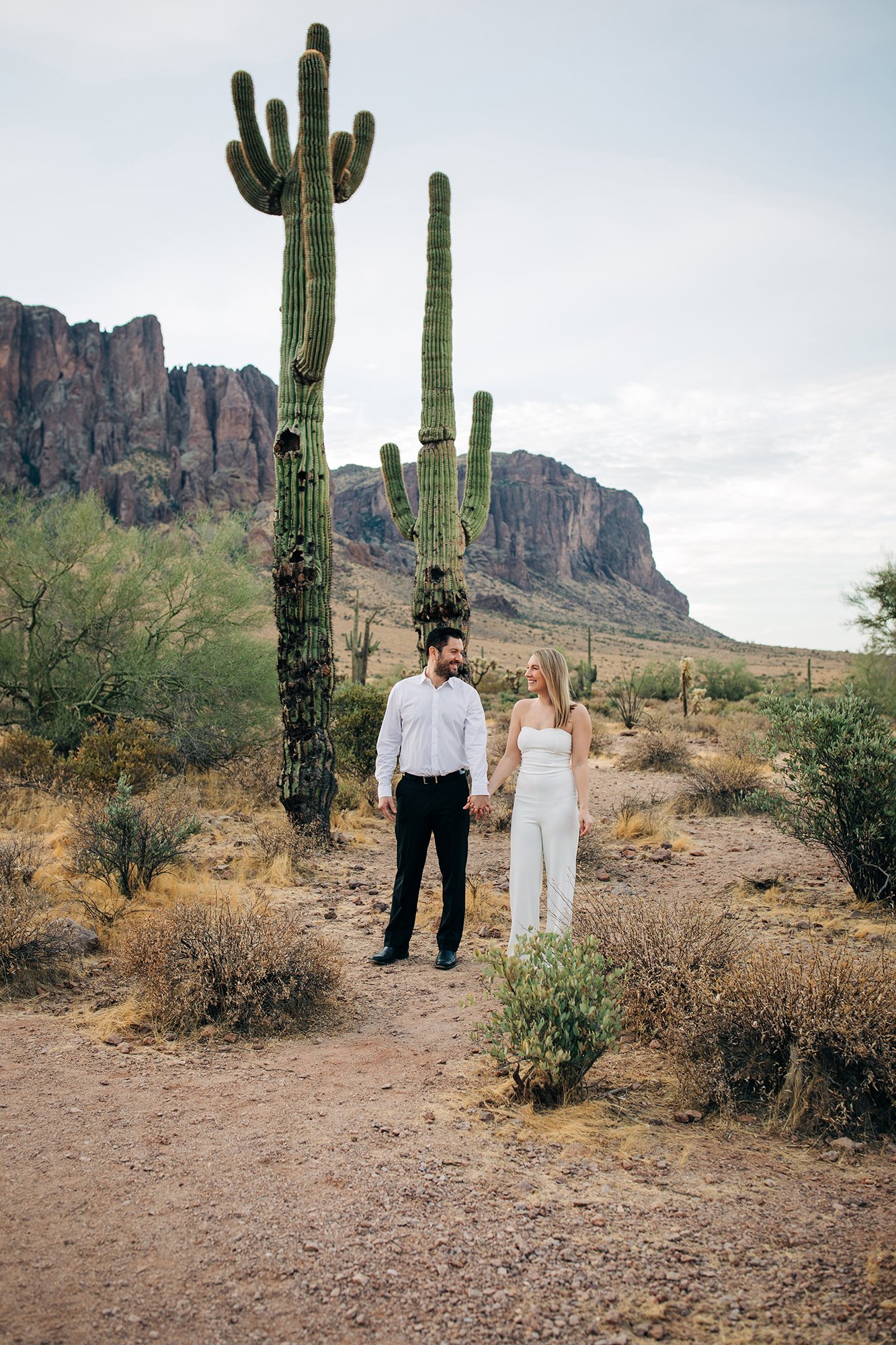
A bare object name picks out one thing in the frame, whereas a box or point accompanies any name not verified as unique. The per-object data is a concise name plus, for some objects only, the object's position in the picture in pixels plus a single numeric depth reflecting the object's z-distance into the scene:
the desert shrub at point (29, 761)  10.84
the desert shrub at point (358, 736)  12.75
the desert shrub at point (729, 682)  33.00
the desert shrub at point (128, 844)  6.98
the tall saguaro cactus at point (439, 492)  9.87
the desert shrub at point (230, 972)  4.54
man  5.59
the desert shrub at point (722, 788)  11.19
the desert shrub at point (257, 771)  11.62
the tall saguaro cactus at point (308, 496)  9.30
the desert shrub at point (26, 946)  5.05
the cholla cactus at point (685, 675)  24.95
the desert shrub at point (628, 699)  23.46
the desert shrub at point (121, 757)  10.45
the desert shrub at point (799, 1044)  3.38
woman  4.81
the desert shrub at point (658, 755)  15.20
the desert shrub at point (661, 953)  4.27
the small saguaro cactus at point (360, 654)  24.02
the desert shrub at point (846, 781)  6.58
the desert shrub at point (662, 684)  31.34
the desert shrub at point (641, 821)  9.98
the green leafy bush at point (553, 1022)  3.60
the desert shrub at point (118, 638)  13.16
